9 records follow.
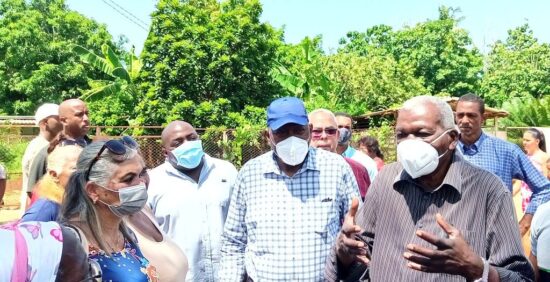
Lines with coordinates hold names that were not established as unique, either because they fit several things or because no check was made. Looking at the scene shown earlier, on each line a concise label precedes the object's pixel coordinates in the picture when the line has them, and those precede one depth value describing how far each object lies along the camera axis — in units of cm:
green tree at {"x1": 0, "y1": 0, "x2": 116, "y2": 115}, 2828
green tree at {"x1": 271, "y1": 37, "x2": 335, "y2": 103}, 1901
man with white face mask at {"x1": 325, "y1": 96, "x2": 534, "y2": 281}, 213
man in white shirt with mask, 389
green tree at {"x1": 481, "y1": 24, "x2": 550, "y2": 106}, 2898
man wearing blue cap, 308
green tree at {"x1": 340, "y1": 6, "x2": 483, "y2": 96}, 2917
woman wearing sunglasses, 250
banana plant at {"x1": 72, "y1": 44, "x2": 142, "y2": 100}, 1864
